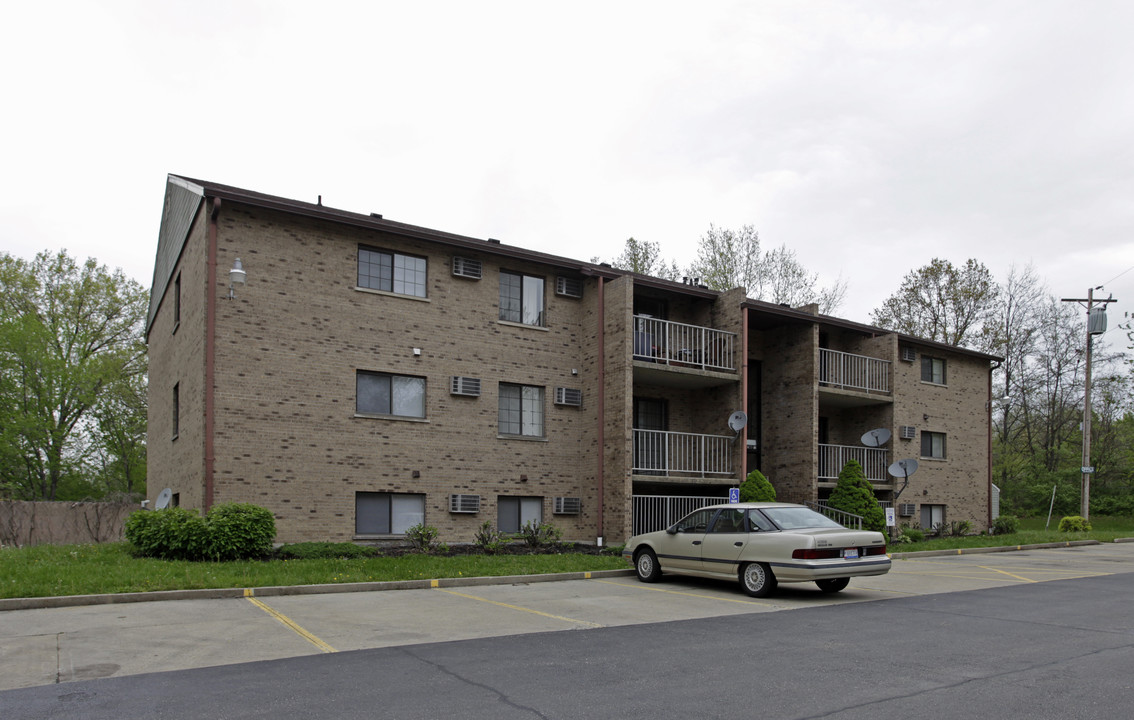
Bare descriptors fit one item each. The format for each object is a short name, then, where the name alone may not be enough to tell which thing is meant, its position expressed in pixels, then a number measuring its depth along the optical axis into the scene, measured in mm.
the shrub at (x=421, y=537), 17125
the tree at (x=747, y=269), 39562
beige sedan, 11922
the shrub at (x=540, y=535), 18469
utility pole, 32375
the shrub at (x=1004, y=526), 28969
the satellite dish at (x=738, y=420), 21197
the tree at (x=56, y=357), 40844
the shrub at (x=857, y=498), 22391
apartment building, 16781
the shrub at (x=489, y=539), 17656
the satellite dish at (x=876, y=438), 25109
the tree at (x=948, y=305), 43562
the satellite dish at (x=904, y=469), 23734
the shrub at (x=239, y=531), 14508
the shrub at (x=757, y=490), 20453
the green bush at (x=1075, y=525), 30844
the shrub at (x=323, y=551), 15383
